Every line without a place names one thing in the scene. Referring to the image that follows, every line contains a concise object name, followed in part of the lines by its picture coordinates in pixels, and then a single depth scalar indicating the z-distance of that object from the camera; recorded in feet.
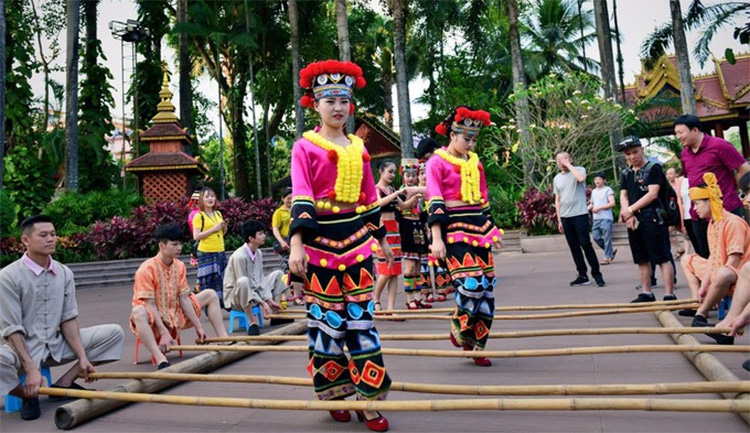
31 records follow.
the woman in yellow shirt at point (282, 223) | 29.40
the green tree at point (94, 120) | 77.00
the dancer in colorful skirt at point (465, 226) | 16.93
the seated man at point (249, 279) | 23.17
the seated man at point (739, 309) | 14.42
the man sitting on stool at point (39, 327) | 13.99
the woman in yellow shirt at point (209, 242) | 26.78
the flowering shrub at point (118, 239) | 52.70
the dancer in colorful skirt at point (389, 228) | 25.38
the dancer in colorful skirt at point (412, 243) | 27.68
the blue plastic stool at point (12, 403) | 14.71
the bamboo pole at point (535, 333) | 16.08
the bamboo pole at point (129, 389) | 13.08
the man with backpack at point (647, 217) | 22.97
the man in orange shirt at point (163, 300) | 17.69
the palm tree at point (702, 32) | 70.95
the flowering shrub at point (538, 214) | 55.88
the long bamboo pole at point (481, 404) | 10.21
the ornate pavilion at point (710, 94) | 93.71
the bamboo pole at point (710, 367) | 11.40
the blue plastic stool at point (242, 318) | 24.64
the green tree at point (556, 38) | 105.40
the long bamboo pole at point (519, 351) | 13.98
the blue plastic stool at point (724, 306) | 19.36
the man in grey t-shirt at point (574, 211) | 30.30
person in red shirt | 19.60
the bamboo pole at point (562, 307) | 20.89
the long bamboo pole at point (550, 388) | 11.02
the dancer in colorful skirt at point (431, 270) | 24.89
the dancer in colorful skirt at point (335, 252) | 12.44
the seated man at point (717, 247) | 16.94
